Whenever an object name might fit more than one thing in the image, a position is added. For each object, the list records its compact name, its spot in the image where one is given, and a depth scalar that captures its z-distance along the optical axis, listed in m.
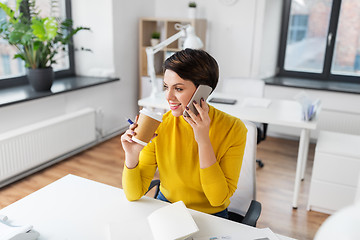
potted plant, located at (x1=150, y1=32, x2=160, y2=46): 4.40
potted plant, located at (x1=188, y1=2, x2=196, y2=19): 4.15
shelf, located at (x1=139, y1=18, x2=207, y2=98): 4.19
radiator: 2.80
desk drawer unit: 2.43
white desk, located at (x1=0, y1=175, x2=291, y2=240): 1.18
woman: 1.28
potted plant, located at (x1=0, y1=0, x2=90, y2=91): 2.92
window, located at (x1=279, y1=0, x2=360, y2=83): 4.11
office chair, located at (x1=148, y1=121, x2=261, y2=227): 1.64
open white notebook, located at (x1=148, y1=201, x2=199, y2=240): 1.10
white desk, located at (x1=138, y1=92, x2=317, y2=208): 2.57
